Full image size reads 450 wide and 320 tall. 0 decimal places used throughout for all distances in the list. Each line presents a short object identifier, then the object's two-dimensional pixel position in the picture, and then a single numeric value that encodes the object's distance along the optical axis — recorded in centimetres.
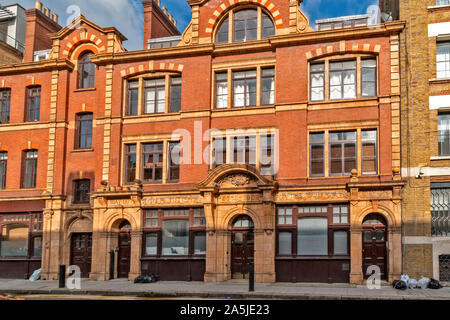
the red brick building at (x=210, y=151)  2262
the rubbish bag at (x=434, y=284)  2031
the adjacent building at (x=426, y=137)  2147
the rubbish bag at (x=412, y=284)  2058
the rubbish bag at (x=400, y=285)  2005
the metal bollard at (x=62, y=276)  2189
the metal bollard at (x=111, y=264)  2484
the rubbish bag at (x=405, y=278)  2070
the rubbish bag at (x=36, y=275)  2602
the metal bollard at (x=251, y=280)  1944
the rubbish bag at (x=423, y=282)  2059
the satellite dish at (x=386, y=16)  2638
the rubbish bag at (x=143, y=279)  2340
